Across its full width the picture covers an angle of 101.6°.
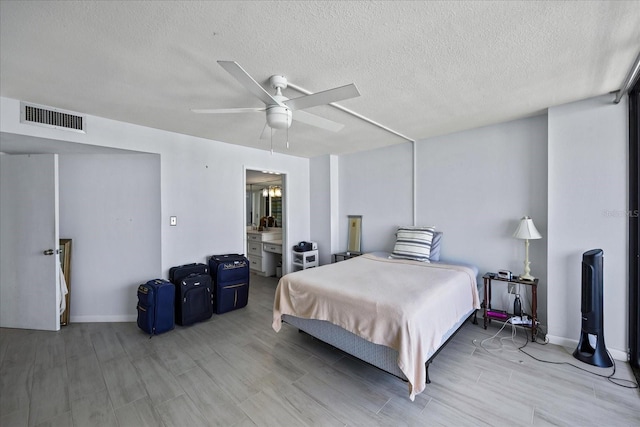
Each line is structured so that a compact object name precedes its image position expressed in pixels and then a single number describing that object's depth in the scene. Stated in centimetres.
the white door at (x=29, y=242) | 304
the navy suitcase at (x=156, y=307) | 289
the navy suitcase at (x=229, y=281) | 352
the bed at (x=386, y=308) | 183
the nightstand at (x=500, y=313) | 272
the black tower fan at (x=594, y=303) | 227
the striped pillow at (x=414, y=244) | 347
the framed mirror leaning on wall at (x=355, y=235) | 469
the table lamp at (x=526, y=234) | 277
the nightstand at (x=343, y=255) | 459
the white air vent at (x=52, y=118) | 242
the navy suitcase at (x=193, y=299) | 313
